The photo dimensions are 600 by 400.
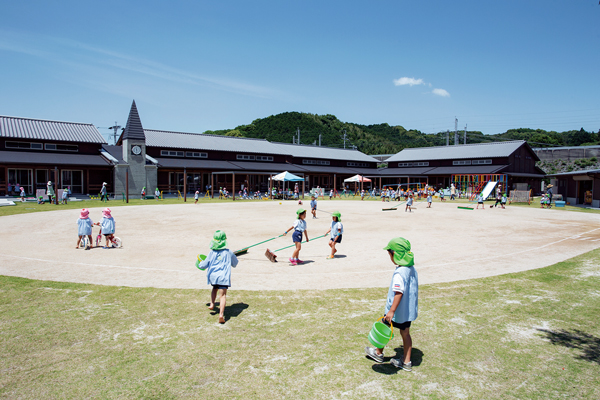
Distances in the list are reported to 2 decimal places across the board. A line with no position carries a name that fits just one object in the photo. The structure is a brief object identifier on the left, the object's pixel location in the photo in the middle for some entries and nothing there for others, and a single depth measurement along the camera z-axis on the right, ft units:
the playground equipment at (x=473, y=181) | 152.56
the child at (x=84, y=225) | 40.78
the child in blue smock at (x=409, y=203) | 87.63
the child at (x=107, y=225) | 40.91
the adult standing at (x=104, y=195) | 105.44
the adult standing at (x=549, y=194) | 105.46
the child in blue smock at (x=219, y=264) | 21.36
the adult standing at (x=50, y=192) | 95.83
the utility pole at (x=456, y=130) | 241.98
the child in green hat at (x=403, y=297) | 15.34
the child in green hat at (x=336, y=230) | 36.20
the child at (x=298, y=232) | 34.90
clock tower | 123.85
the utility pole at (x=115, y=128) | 262.04
